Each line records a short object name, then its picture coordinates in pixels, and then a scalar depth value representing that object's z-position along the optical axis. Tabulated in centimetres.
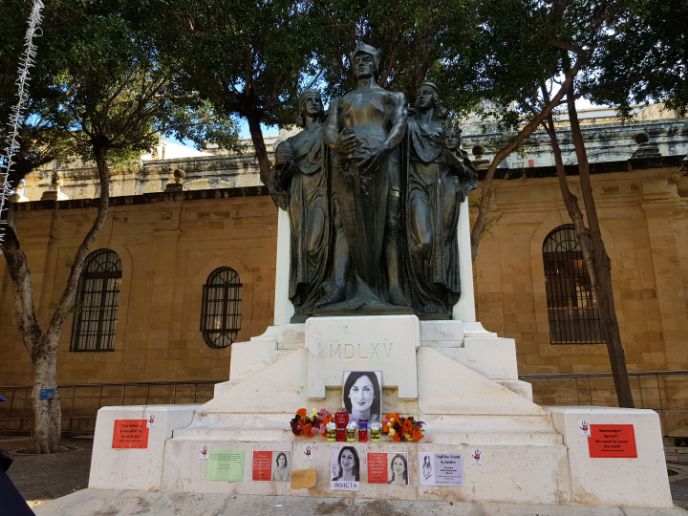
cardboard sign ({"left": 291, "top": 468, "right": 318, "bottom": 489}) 341
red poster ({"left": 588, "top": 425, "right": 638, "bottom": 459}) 319
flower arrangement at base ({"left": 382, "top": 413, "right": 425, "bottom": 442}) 345
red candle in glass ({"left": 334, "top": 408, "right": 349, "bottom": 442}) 355
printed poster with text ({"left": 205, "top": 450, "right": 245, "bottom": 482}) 353
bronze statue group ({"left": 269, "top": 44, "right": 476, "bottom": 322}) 454
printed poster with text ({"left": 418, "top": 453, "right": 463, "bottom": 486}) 330
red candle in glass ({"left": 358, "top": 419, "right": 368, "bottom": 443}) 352
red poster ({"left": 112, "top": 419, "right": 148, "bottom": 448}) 372
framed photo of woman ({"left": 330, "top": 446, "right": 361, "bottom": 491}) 338
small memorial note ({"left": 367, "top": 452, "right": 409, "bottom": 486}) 334
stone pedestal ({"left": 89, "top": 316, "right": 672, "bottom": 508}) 319
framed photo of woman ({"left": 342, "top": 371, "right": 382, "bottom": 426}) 373
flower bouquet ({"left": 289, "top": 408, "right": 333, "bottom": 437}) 362
